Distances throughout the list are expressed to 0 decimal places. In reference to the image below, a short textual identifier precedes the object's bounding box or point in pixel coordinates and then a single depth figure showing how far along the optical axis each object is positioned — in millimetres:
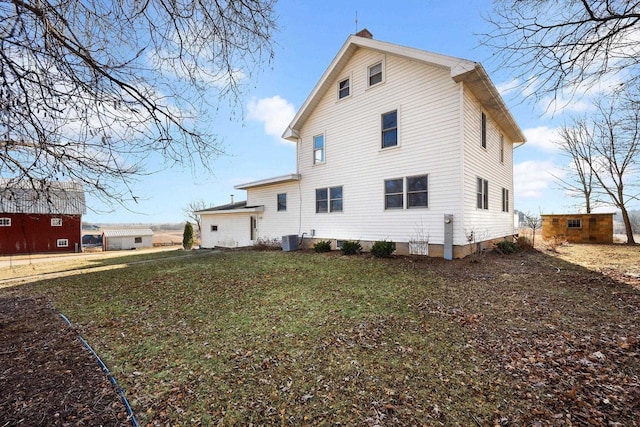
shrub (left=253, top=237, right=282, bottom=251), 14806
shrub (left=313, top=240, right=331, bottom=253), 12328
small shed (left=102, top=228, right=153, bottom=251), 35312
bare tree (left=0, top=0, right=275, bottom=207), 2947
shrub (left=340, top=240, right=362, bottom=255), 11086
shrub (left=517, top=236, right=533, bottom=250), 12823
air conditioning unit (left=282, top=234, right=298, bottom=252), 13672
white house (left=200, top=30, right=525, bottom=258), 9477
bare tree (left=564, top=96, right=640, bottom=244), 15864
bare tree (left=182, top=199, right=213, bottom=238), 43497
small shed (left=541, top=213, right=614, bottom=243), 16000
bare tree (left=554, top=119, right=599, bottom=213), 19953
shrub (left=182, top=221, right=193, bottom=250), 25953
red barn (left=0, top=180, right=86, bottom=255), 22859
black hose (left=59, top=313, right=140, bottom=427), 2462
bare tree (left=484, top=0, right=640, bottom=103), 4012
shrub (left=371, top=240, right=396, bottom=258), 9984
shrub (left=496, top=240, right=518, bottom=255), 11039
